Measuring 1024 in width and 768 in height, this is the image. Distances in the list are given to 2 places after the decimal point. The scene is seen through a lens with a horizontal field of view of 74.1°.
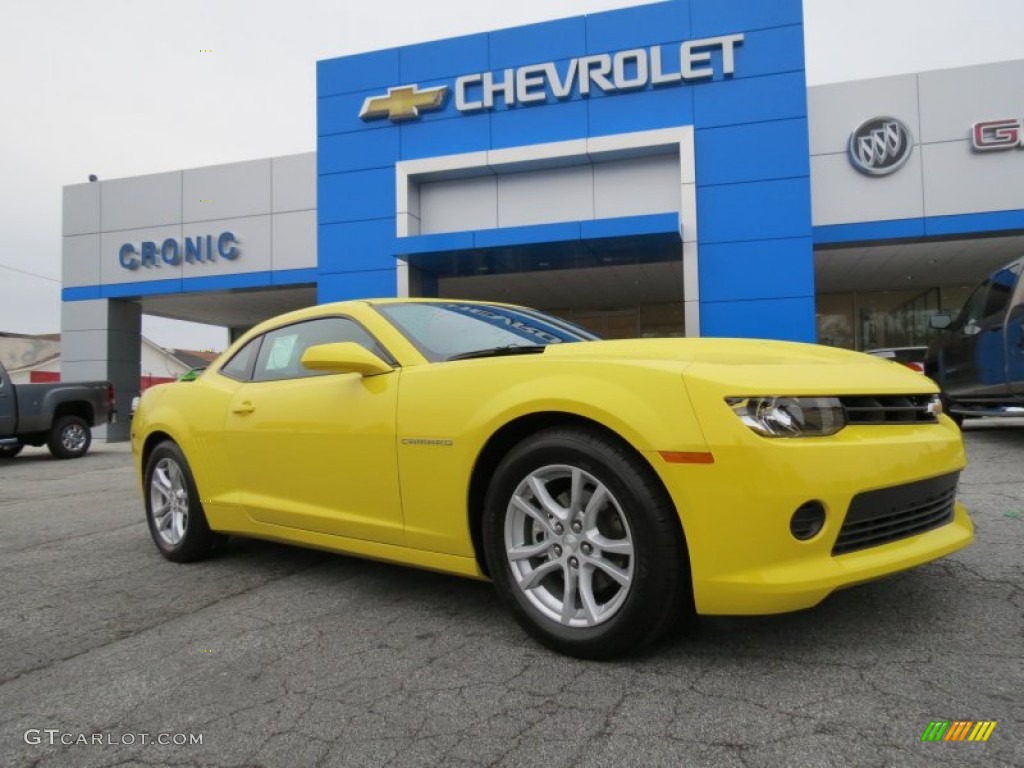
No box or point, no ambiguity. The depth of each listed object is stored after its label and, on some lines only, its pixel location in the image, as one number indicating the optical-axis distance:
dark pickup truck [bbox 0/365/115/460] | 11.38
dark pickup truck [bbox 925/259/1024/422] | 6.54
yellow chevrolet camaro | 2.09
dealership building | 12.61
